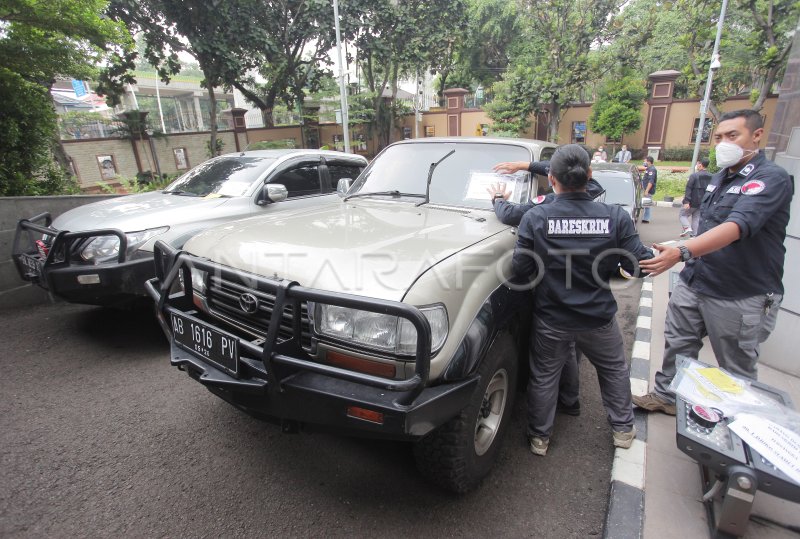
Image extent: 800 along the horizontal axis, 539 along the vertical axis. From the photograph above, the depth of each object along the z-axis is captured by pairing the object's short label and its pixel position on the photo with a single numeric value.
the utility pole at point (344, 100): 14.30
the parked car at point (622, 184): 7.13
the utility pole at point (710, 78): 14.28
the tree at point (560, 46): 19.59
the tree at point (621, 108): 22.39
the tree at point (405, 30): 18.49
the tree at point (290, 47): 16.53
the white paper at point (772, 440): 1.82
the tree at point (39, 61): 5.07
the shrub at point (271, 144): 20.53
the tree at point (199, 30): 14.25
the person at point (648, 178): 10.92
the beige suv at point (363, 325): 1.75
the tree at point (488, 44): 28.53
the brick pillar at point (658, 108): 22.36
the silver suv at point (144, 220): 3.55
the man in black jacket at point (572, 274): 2.23
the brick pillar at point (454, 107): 26.53
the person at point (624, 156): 16.84
